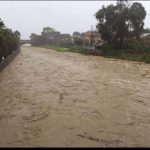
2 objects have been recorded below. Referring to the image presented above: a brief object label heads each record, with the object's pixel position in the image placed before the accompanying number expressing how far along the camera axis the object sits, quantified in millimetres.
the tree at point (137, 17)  23175
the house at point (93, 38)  37453
